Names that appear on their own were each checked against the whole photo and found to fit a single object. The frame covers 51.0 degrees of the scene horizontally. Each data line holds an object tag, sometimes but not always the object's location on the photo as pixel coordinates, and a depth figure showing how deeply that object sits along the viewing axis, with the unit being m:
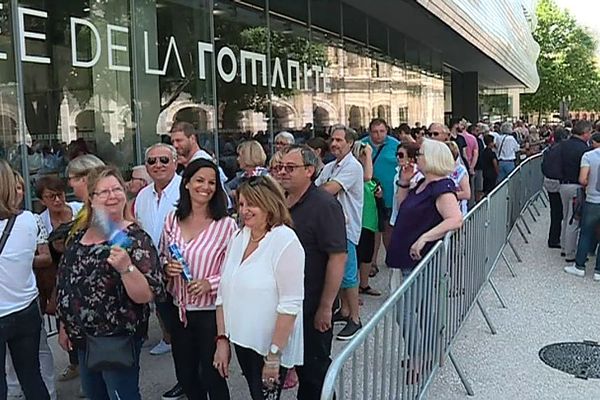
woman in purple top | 4.03
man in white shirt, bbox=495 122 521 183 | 13.30
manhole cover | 4.83
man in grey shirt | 7.43
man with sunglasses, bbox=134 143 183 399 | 4.15
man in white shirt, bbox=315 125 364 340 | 5.23
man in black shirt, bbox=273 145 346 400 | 3.37
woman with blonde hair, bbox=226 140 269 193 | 5.49
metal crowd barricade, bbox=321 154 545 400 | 2.46
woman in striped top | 3.39
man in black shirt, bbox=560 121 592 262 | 8.40
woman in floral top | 3.01
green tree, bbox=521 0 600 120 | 48.62
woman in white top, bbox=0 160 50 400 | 3.31
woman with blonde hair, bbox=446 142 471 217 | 5.69
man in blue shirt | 6.95
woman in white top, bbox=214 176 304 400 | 2.89
